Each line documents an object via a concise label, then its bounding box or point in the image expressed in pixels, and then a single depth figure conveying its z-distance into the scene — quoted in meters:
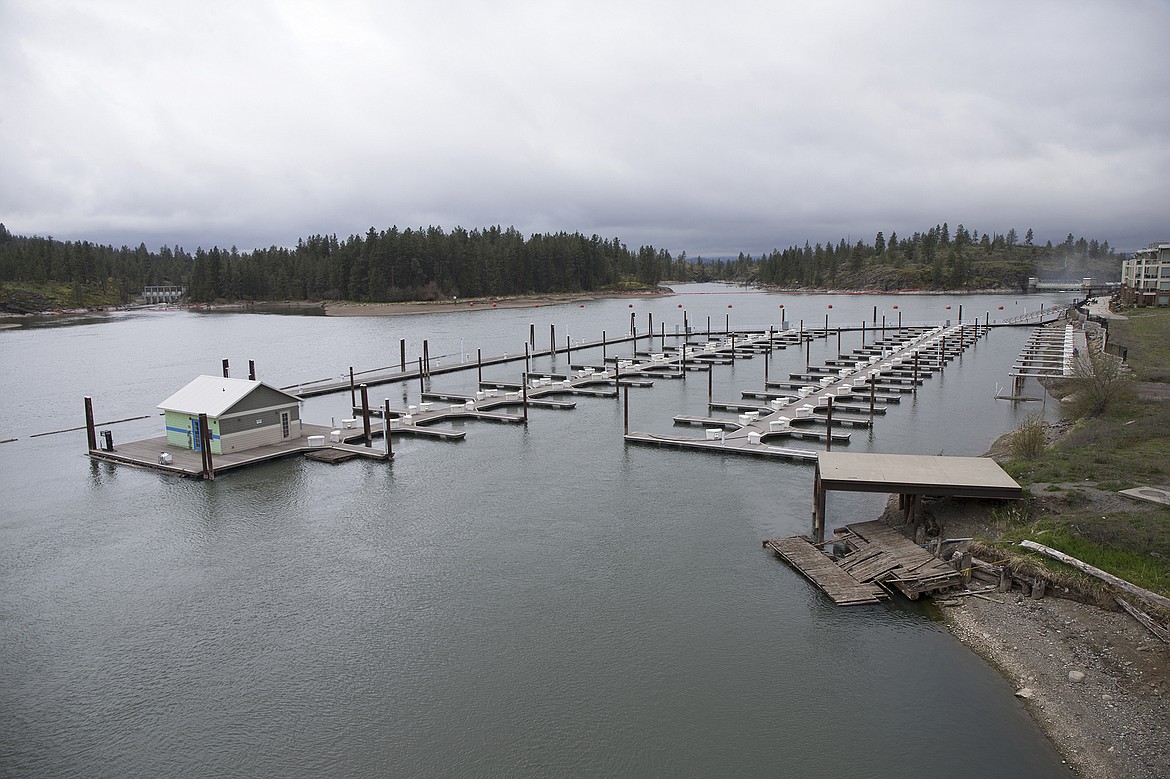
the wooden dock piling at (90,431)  35.92
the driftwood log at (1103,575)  16.53
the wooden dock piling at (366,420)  37.03
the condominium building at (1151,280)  91.62
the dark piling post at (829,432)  34.72
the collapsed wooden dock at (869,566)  19.59
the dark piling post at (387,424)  34.62
